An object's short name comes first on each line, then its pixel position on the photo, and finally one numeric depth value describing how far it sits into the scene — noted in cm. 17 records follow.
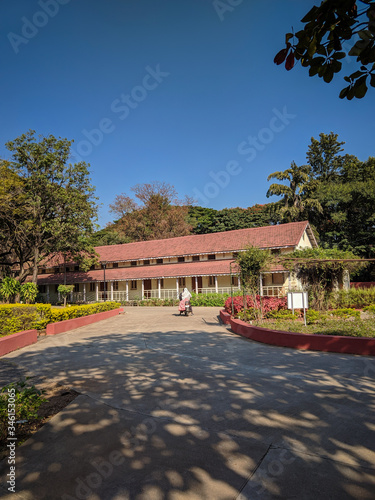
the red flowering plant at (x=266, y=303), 1290
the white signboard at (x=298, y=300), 959
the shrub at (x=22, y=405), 368
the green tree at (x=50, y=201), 2314
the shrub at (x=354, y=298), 1520
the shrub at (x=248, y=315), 1199
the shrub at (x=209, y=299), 2394
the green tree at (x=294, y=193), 3331
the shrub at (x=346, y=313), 1210
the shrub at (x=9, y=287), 1502
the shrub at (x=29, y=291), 1635
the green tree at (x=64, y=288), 2441
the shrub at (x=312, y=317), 1073
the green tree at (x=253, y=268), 1183
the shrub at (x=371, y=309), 1275
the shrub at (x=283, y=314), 1191
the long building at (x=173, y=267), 2553
